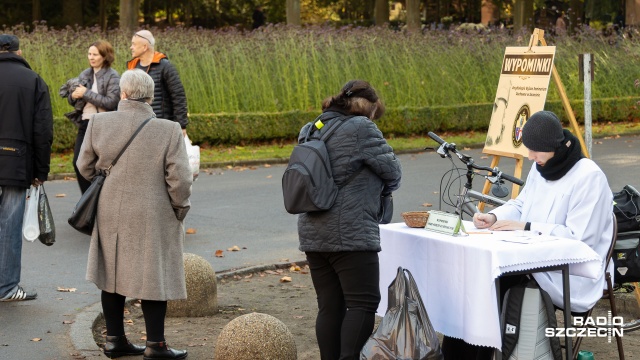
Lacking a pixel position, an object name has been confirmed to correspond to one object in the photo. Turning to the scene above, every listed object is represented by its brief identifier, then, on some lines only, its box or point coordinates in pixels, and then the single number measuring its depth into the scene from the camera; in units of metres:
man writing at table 6.03
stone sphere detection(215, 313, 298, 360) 6.45
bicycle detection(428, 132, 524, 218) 7.64
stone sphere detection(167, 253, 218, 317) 8.20
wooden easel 8.66
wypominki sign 9.47
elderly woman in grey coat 6.73
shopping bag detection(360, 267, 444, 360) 5.70
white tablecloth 5.64
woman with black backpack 5.96
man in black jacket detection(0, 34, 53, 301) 8.55
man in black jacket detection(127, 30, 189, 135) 11.08
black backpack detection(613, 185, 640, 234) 6.57
